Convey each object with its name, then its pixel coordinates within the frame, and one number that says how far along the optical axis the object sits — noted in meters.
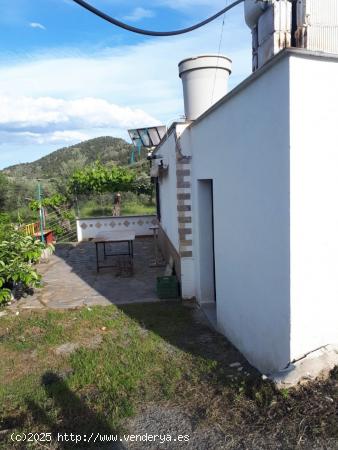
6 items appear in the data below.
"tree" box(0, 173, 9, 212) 22.02
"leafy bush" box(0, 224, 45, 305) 7.14
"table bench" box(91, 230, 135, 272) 9.71
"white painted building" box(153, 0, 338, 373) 3.08
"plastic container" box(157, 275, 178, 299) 7.36
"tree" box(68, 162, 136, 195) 16.33
